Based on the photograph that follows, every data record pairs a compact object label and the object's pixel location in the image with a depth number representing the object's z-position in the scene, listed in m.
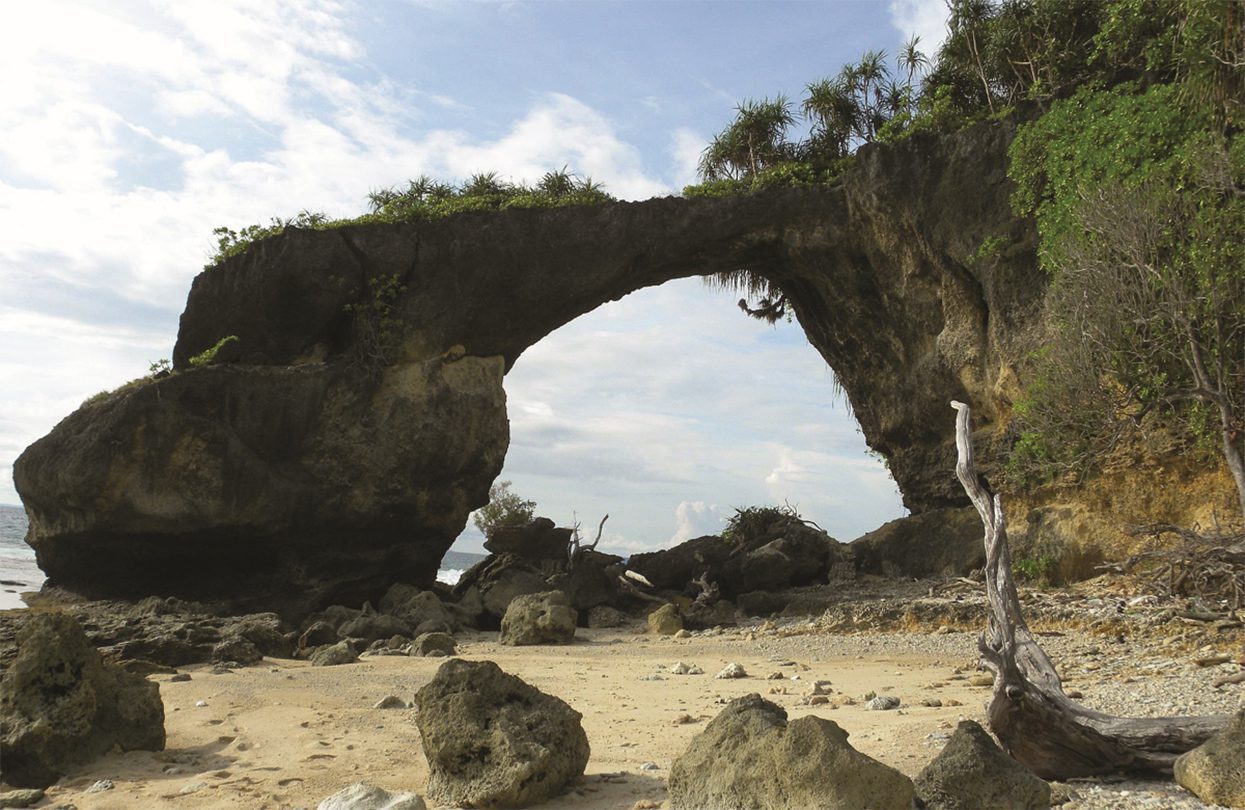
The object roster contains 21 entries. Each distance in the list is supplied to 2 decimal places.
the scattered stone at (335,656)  11.83
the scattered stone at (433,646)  12.95
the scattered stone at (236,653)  12.02
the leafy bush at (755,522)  22.69
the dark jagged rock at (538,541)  22.05
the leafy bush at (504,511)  26.59
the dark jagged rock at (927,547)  17.59
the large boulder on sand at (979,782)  4.62
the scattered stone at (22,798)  6.38
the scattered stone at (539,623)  14.74
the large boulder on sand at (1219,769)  4.67
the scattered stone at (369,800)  5.18
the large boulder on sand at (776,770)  4.57
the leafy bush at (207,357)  18.23
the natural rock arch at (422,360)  17.16
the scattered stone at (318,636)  14.00
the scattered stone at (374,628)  14.76
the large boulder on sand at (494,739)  5.58
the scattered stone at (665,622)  16.02
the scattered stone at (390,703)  8.59
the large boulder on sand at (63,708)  6.97
